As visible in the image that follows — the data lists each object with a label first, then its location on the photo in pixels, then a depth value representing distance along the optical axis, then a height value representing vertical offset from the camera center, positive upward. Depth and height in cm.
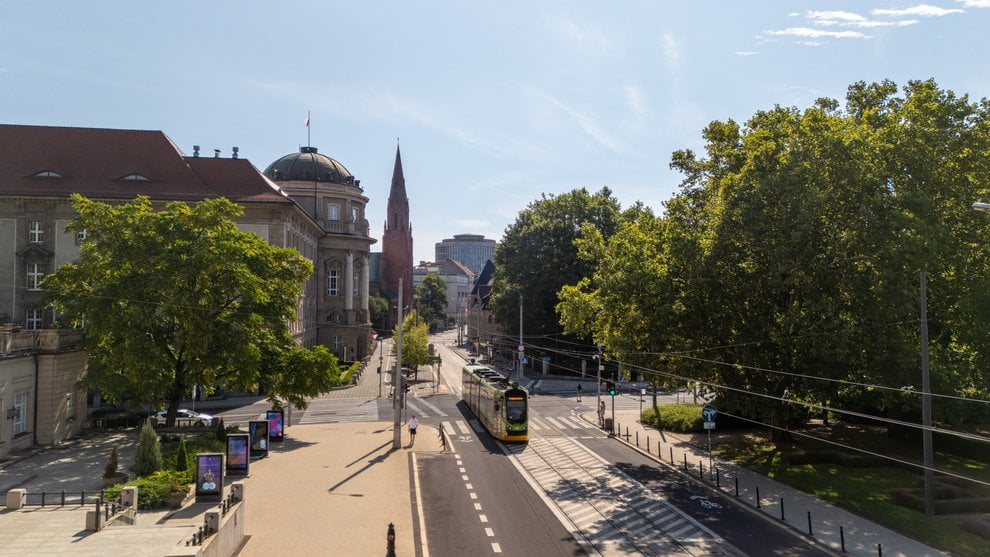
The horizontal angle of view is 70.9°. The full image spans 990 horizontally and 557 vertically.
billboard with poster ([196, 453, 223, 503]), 2394 -595
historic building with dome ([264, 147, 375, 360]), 7969 +805
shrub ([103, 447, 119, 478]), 2592 -608
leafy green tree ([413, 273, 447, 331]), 16462 +242
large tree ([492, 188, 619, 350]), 7331 +513
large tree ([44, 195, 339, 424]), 3431 +36
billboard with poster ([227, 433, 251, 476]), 2884 -620
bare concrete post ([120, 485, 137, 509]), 2128 -588
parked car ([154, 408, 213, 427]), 4272 -709
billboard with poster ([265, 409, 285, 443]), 3716 -640
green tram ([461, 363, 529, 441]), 3741 -565
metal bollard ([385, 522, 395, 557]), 1865 -636
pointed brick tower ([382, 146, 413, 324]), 13688 +1515
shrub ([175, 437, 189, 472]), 2655 -590
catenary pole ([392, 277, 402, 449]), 3625 -560
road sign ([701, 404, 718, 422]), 3049 -467
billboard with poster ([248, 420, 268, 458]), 3347 -644
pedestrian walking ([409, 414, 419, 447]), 3725 -661
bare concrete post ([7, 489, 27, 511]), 2136 -598
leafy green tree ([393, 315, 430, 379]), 6819 -421
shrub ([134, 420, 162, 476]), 2592 -560
